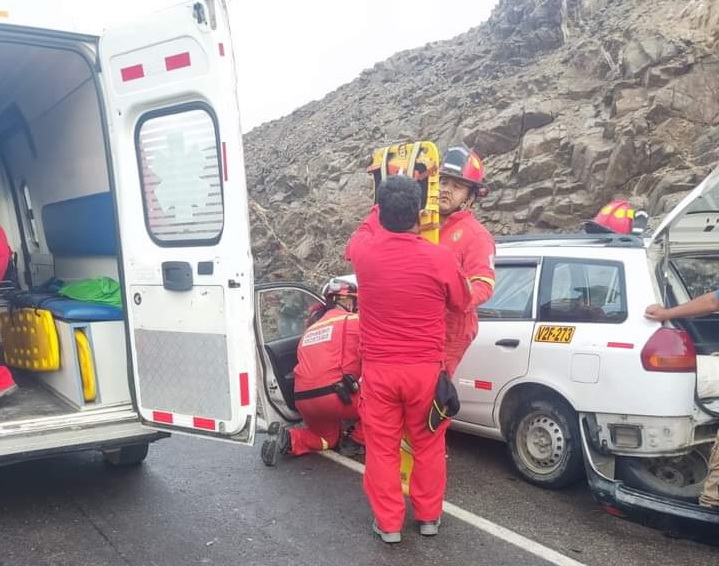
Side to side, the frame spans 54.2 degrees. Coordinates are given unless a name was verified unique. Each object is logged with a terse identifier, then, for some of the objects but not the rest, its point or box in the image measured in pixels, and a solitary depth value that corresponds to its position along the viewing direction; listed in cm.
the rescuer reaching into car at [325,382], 489
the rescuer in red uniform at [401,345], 371
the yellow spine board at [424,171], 397
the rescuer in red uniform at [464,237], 402
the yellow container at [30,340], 494
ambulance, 374
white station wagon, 391
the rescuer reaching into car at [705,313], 346
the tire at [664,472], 380
